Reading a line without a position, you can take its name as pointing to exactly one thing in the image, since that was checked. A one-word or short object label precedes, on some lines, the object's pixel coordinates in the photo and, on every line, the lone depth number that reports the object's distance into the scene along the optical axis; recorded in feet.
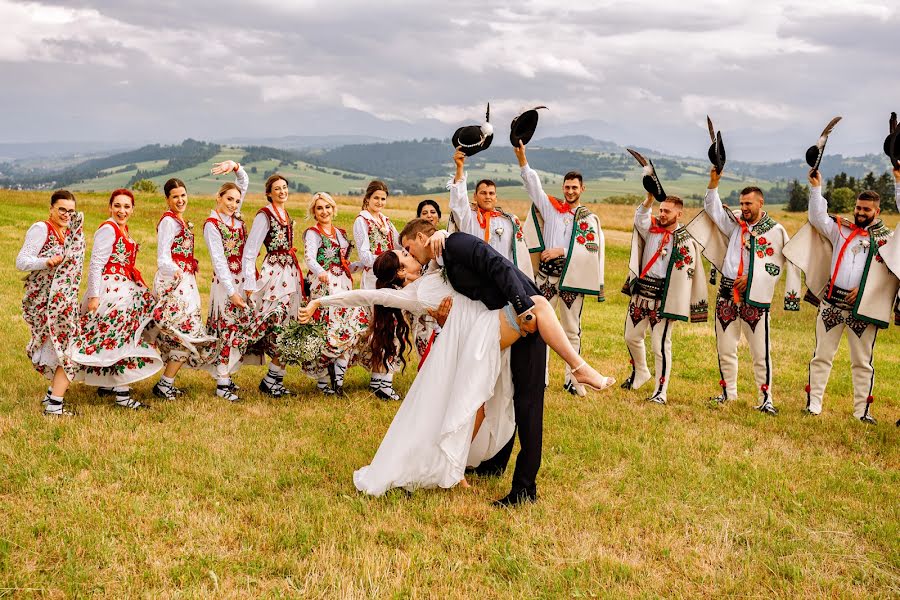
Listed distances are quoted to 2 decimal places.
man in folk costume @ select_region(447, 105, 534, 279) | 27.55
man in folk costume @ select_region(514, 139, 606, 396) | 30.53
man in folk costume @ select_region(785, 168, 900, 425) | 27.07
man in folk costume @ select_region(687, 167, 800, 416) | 28.55
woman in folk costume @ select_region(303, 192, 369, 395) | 27.84
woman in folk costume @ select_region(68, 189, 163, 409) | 24.49
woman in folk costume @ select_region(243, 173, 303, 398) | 27.12
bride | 17.83
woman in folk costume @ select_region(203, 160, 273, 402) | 26.61
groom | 17.35
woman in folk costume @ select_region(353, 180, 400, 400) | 28.63
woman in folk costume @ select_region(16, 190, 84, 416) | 23.89
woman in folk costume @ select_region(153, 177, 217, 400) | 25.70
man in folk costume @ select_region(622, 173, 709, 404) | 29.73
